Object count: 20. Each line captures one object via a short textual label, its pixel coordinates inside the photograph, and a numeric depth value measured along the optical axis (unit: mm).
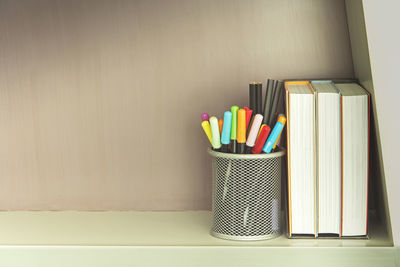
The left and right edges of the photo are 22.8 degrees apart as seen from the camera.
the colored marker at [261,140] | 1068
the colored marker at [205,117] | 1106
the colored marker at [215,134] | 1077
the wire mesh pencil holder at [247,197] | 1073
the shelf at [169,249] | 1028
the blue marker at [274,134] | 1070
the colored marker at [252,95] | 1099
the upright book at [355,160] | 1060
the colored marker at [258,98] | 1099
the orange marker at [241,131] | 1066
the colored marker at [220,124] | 1107
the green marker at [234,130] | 1075
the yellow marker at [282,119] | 1072
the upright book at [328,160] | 1063
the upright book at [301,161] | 1065
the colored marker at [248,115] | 1081
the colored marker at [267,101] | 1098
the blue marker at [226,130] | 1070
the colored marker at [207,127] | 1095
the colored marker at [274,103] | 1101
